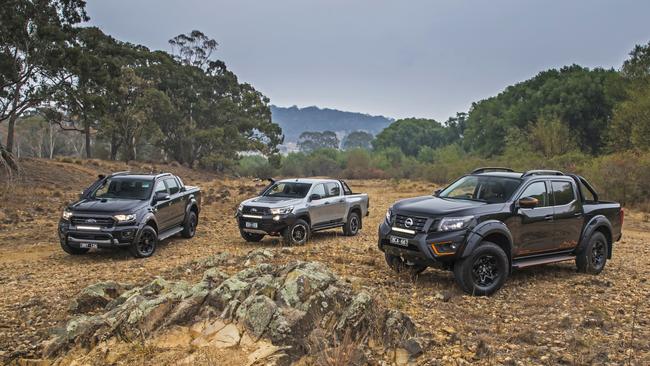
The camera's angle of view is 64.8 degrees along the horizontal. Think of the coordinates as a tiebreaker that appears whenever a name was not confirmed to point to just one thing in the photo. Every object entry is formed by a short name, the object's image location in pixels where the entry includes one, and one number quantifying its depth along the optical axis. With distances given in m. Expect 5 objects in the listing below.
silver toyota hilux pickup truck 12.04
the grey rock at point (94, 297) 6.76
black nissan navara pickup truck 7.27
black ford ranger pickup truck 10.34
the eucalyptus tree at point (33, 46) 23.14
